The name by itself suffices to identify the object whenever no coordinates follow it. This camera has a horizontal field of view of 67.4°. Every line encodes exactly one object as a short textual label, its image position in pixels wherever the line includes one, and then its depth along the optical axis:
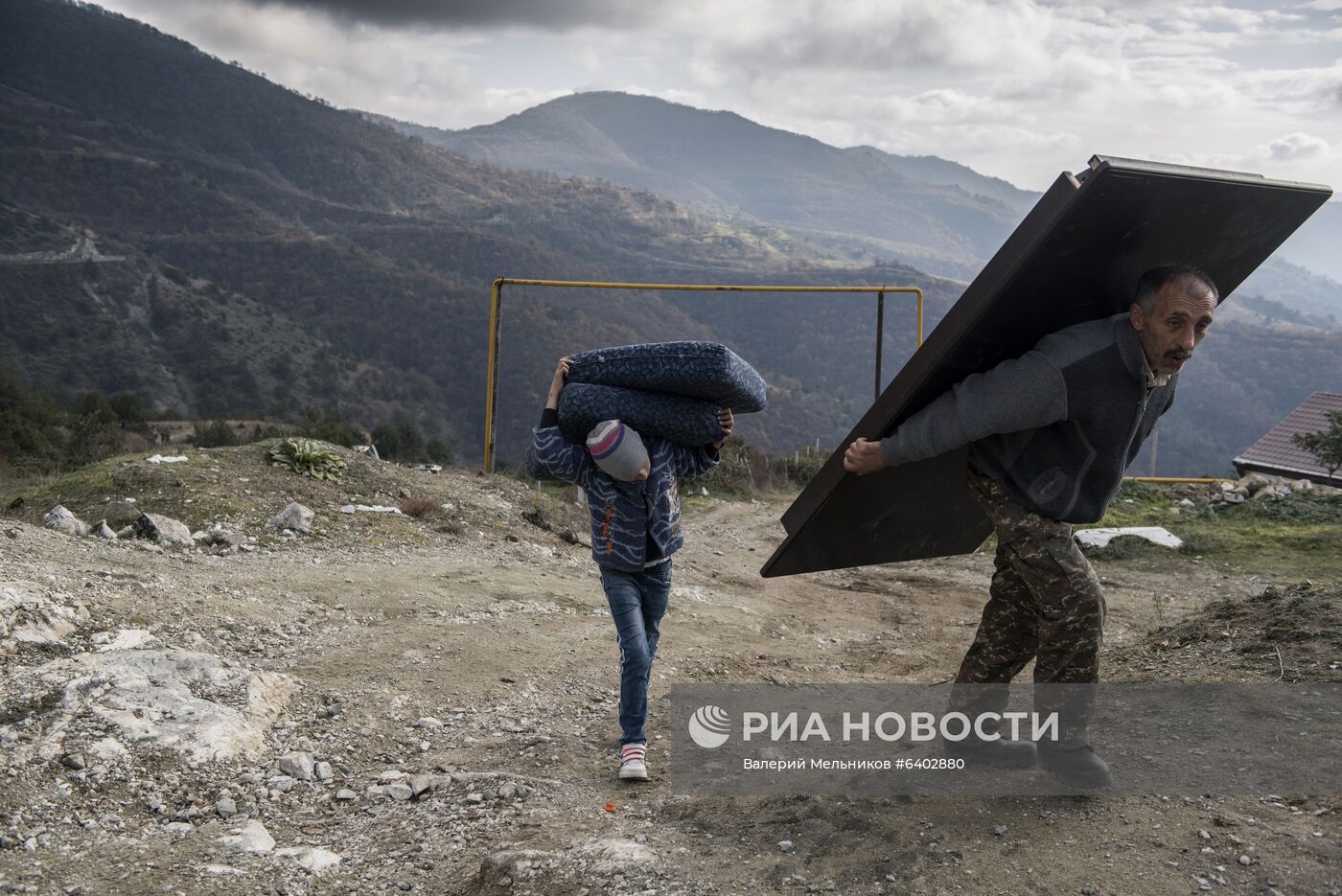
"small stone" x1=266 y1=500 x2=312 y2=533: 7.55
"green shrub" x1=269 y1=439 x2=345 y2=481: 8.89
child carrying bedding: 3.60
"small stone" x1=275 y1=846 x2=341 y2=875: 3.05
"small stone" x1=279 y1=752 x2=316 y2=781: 3.70
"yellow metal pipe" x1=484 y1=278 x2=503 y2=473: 11.41
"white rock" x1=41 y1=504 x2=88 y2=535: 6.87
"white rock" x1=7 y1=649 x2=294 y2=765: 3.61
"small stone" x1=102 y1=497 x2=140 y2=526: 7.27
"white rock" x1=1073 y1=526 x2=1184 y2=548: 9.40
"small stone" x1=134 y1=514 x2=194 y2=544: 6.87
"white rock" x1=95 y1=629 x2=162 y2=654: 4.48
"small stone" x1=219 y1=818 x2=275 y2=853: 3.13
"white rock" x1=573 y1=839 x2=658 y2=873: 2.85
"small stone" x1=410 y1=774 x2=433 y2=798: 3.59
